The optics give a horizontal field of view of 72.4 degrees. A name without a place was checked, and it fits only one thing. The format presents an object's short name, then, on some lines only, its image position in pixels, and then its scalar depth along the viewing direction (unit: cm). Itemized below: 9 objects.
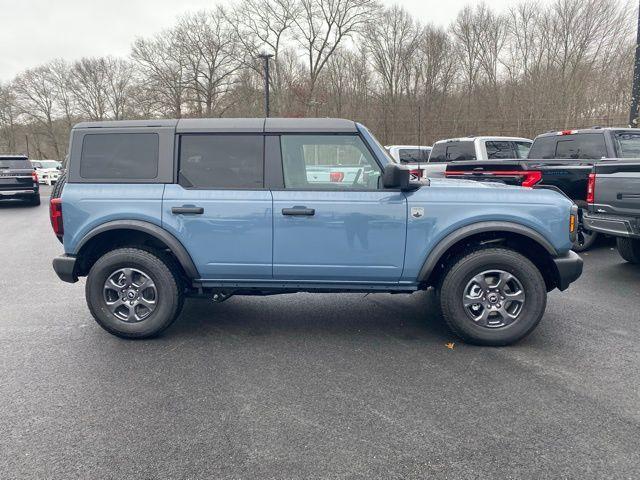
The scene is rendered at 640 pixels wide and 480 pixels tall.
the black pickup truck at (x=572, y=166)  715
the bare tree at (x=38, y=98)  4781
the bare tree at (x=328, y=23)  3589
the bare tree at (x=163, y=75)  3338
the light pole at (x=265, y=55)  2130
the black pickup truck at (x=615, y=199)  535
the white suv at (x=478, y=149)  1048
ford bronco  377
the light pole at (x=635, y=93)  1191
